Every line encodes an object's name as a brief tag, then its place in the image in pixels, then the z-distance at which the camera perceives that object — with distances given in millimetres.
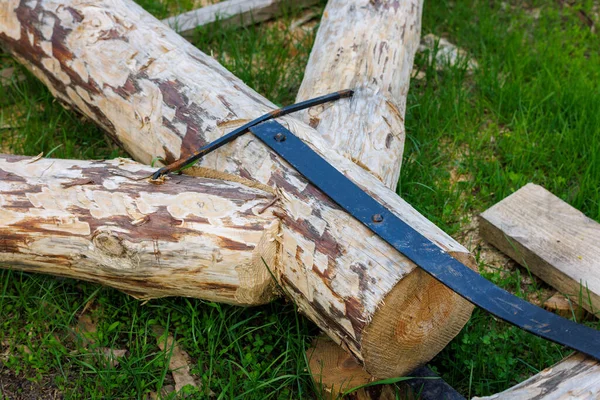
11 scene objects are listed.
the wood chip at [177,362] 2543
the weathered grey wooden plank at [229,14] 4055
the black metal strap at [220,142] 2482
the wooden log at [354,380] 2232
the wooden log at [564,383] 1902
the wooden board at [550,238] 2734
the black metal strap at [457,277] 1938
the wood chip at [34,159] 2492
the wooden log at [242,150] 2045
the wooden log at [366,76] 2621
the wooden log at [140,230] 2221
